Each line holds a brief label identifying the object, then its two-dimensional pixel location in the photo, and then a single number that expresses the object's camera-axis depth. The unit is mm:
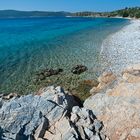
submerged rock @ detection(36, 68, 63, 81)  14810
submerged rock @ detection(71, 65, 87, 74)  15360
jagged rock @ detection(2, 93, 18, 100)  9516
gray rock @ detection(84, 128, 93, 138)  6800
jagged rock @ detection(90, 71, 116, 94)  9412
